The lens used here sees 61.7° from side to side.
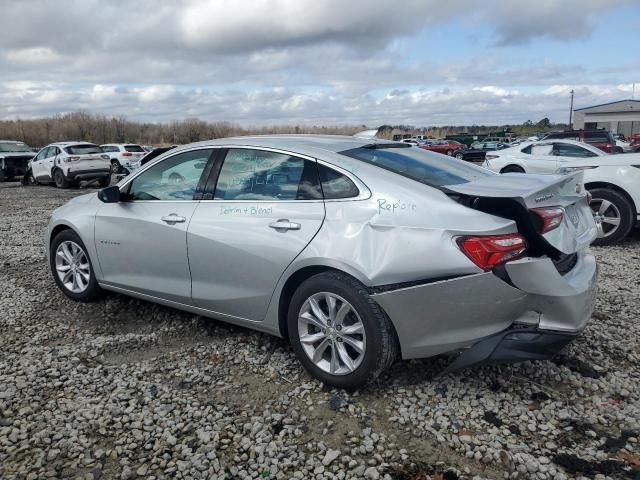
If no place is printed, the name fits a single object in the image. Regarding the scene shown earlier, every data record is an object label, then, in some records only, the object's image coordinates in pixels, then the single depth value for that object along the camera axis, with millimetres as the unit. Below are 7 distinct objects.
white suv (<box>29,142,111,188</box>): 17625
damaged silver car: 2836
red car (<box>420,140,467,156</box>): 37962
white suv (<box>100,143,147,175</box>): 24164
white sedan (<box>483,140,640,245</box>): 6973
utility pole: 70500
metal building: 64375
